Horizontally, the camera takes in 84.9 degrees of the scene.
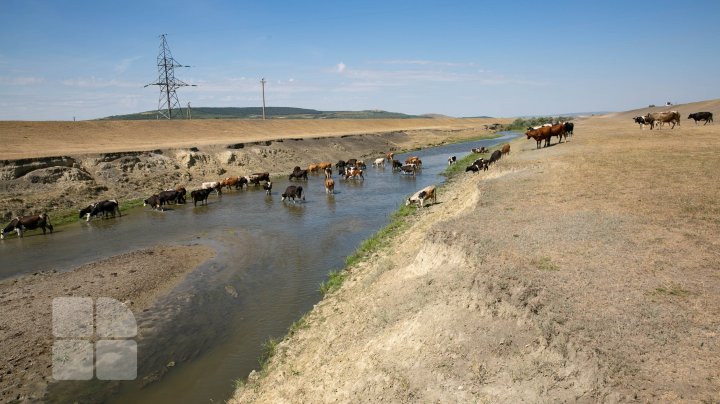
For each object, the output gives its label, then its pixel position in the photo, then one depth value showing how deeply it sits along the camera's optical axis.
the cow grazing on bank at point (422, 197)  20.38
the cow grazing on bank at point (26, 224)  19.06
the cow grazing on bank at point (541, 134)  31.94
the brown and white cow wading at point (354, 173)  33.84
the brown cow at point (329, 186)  27.70
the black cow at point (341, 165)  39.86
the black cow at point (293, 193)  25.25
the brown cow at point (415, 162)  38.19
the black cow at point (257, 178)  32.47
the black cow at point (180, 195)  25.94
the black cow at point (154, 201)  24.70
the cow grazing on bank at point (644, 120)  37.00
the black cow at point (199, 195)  25.28
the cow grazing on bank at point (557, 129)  32.25
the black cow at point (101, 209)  22.23
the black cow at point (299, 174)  34.59
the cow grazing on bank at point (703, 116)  40.06
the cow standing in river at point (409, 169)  34.89
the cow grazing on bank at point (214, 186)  28.95
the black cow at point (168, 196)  25.07
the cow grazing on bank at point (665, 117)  35.47
